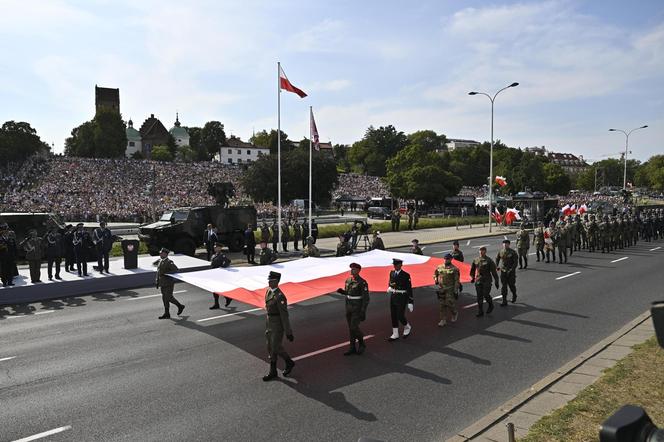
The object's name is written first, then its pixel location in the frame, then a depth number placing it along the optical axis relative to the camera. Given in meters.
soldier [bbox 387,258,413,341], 10.87
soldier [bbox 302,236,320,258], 16.91
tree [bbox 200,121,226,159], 149.50
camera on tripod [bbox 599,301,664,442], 2.02
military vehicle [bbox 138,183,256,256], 24.06
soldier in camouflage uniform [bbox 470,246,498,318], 13.01
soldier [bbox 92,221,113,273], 18.08
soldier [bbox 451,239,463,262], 15.01
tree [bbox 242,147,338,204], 61.09
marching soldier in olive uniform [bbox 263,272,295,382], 8.64
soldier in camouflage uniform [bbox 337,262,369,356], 9.91
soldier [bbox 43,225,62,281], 16.91
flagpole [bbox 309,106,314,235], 28.92
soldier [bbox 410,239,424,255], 16.69
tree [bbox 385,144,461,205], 66.12
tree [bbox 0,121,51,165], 80.25
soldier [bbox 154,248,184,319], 12.95
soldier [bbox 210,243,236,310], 14.90
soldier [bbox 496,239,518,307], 14.22
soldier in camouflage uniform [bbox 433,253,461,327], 11.95
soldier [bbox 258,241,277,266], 15.72
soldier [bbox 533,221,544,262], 23.69
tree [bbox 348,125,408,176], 139.25
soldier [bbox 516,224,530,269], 21.14
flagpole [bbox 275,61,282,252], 28.09
